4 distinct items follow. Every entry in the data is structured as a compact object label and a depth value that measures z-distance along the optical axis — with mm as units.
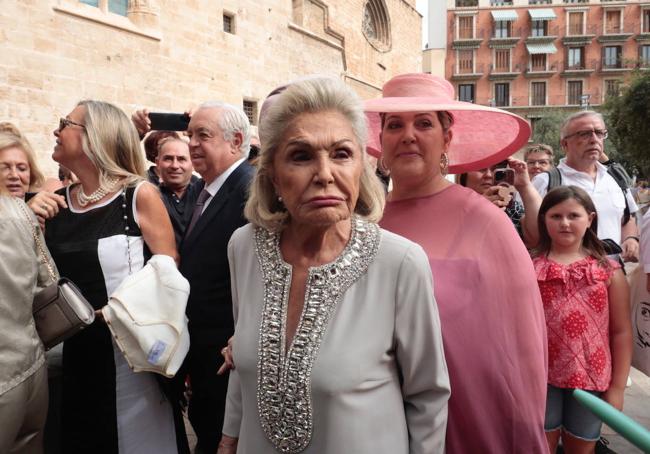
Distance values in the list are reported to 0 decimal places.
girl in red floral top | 2461
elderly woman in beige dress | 1253
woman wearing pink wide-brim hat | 1523
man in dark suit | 2307
